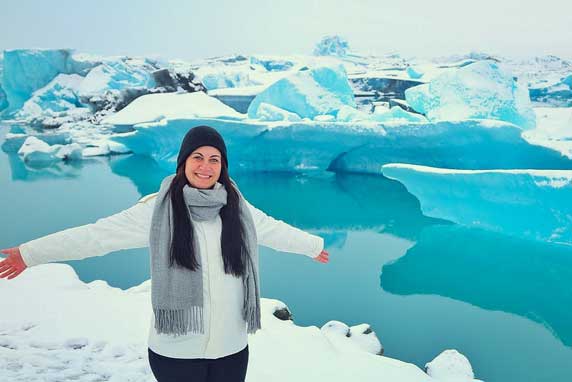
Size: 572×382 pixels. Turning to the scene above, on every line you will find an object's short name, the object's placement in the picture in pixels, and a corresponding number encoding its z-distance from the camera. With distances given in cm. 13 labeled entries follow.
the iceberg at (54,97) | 1775
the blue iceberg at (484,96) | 668
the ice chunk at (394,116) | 849
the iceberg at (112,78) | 1748
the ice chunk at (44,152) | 937
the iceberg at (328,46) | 3106
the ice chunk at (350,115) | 850
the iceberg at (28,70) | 1725
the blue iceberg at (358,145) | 559
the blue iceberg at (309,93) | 929
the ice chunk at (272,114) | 838
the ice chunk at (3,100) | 2086
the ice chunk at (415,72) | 1785
